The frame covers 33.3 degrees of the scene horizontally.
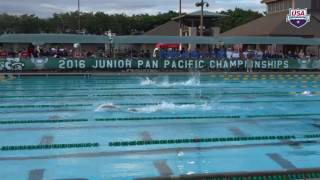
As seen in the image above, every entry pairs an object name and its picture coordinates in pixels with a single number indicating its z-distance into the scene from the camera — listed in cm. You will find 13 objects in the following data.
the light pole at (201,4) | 3625
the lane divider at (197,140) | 916
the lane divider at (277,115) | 1258
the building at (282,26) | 3622
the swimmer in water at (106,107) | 1342
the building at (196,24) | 4403
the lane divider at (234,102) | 1512
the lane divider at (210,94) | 1623
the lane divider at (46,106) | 1385
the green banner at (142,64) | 2383
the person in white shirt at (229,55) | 2607
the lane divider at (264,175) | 487
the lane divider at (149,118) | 1183
